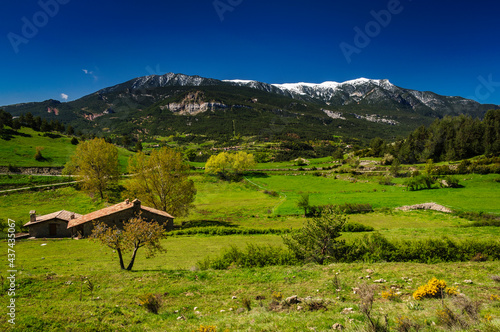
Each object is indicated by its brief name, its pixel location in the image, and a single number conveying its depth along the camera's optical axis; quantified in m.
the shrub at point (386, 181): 69.81
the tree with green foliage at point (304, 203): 42.19
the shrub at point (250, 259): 16.83
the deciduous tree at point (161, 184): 35.56
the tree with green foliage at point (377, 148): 111.22
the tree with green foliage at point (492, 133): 72.12
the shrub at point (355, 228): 30.44
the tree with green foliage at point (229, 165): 85.50
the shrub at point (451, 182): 54.56
